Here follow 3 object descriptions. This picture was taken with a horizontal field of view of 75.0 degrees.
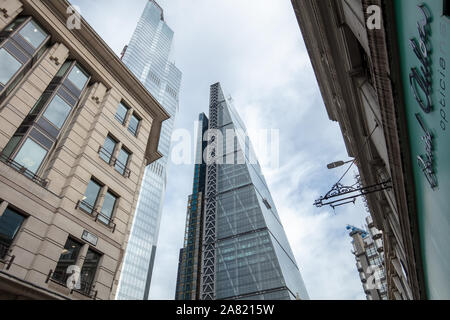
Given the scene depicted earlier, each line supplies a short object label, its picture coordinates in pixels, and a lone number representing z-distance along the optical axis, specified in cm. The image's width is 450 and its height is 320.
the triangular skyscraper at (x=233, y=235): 9862
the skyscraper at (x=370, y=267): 6706
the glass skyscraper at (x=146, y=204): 12812
